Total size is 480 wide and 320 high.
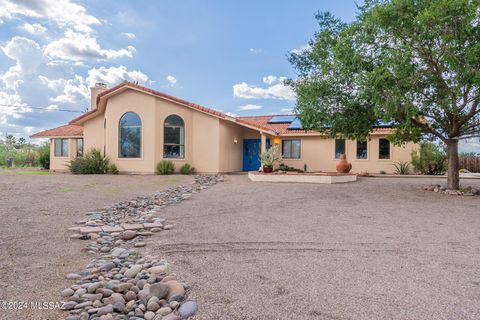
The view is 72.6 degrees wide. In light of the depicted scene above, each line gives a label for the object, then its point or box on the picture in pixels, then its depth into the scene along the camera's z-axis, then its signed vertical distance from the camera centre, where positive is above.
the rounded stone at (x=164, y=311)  2.85 -1.31
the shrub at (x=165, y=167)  17.53 -0.25
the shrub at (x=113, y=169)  18.33 -0.38
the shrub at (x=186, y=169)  17.98 -0.36
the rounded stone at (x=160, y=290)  3.17 -1.25
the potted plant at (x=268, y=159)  16.36 +0.18
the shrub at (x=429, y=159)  19.19 +0.23
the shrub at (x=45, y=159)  25.00 +0.25
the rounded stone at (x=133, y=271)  3.72 -1.26
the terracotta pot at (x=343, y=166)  17.72 -0.18
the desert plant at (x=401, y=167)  19.41 -0.25
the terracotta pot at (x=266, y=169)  16.33 -0.32
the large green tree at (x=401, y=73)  8.91 +2.73
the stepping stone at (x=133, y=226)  5.88 -1.17
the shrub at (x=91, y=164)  18.28 -0.10
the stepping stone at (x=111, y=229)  5.79 -1.19
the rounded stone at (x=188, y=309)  2.78 -1.28
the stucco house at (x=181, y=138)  17.83 +1.41
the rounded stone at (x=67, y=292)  3.17 -1.27
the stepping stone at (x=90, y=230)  5.57 -1.17
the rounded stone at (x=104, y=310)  2.86 -1.31
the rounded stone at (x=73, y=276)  3.59 -1.26
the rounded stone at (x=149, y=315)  2.81 -1.33
